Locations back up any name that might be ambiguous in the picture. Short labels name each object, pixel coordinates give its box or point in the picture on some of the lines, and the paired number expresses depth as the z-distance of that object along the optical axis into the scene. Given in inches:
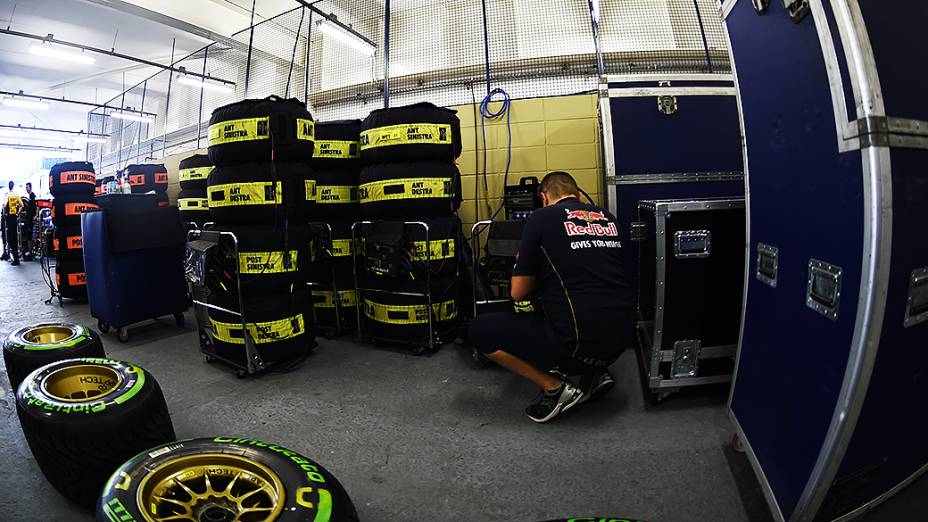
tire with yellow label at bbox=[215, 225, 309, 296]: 96.1
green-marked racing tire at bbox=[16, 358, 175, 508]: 49.2
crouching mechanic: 72.5
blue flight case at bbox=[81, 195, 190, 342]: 123.2
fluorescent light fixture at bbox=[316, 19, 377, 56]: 225.0
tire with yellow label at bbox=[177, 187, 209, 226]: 185.9
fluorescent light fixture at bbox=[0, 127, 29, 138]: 554.7
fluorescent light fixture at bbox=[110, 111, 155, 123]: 402.3
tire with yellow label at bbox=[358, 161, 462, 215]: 111.7
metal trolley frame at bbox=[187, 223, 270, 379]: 95.7
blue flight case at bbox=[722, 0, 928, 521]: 33.8
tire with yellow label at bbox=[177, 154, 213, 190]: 186.9
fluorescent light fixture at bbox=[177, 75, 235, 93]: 310.7
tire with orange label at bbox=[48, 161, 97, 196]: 176.6
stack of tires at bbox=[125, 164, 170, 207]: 258.2
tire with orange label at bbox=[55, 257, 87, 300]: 177.6
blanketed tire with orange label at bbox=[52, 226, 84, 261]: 175.9
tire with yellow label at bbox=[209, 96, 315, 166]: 95.6
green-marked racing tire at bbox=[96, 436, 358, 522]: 34.9
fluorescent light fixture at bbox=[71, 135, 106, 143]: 549.7
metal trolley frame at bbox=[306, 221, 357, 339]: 130.1
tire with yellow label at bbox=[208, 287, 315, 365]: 97.8
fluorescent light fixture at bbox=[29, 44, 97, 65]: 273.5
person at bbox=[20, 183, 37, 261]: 308.2
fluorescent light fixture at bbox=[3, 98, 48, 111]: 398.9
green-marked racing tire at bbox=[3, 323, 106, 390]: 72.4
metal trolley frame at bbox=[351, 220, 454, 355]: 109.5
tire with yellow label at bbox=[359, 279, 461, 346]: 113.7
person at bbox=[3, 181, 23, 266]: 334.0
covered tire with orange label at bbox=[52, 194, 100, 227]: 174.2
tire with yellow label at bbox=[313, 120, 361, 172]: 130.2
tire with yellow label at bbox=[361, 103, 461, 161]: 111.1
